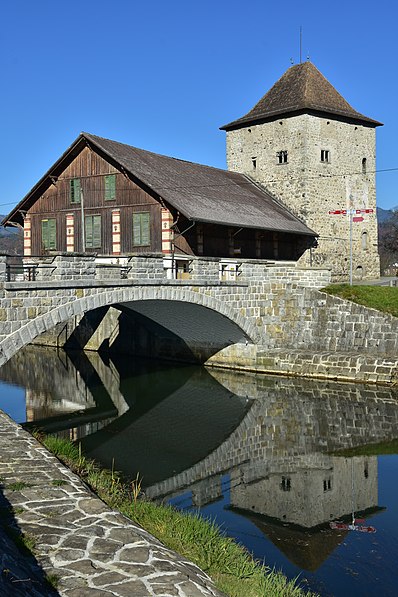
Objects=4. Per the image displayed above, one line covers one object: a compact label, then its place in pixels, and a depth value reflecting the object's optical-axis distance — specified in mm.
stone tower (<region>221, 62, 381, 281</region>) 32719
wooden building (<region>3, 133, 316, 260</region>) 25703
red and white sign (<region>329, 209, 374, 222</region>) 32000
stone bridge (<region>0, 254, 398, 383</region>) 17188
